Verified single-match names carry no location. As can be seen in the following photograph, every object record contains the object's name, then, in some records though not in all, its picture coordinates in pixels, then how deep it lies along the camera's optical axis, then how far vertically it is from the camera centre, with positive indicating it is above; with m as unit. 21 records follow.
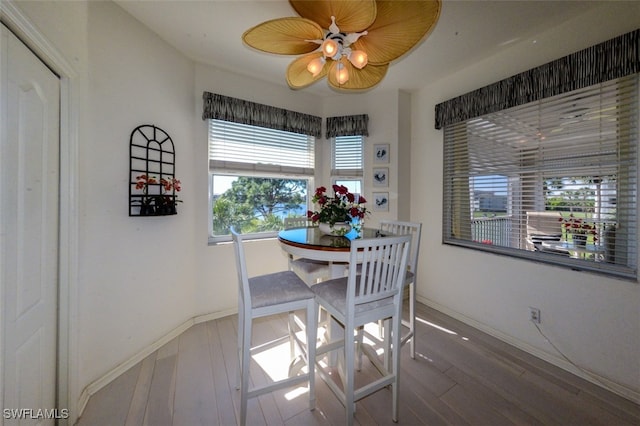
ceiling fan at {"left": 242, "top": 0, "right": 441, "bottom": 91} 1.18 +0.97
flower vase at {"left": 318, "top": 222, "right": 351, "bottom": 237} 1.91 -0.13
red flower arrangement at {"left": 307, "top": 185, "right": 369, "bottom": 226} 1.95 +0.03
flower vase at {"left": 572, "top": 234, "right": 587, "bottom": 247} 1.81 -0.20
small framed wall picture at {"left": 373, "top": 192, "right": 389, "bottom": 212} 3.01 +0.14
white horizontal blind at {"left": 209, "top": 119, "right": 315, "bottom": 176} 2.58 +0.72
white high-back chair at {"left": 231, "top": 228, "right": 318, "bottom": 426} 1.32 -0.55
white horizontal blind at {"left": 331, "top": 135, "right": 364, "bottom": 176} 3.13 +0.74
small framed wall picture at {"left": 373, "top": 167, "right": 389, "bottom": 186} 3.00 +0.45
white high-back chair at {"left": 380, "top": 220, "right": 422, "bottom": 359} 1.91 -0.51
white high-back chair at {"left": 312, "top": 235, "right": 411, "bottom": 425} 1.29 -0.52
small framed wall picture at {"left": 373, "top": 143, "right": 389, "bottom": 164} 3.00 +0.73
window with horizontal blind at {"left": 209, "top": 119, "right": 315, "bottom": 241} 2.62 +0.41
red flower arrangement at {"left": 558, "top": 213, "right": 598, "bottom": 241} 1.77 -0.09
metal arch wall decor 1.86 +0.31
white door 0.94 -0.07
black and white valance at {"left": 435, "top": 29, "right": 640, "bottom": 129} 1.53 +1.02
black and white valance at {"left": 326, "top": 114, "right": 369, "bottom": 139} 3.00 +1.08
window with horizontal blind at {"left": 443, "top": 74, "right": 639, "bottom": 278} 1.64 +0.31
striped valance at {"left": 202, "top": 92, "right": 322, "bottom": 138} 2.44 +1.07
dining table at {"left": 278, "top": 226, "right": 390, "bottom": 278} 1.50 -0.21
